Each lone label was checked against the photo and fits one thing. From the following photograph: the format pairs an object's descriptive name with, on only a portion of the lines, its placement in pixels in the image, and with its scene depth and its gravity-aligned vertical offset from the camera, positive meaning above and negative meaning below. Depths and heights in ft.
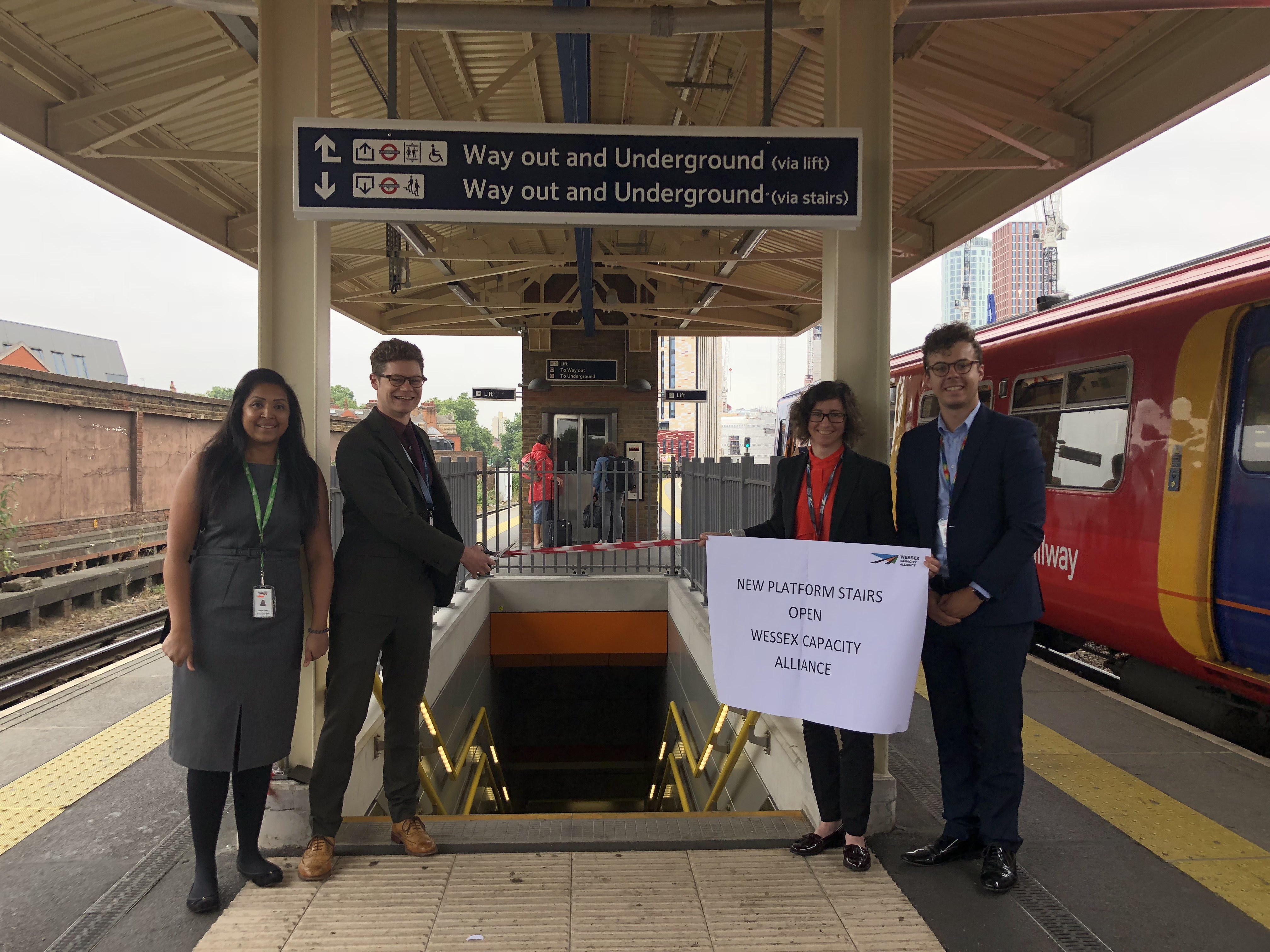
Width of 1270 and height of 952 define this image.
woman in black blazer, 9.89 -0.77
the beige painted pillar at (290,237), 10.83 +3.02
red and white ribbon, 15.90 -1.97
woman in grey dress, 8.96 -1.92
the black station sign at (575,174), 9.99 +3.65
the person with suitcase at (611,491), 33.78 -1.84
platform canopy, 14.96 +9.27
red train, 15.60 -0.27
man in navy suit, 9.31 -1.24
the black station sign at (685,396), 55.06 +4.18
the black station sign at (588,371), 54.29 +5.77
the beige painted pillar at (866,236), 11.25 +3.26
